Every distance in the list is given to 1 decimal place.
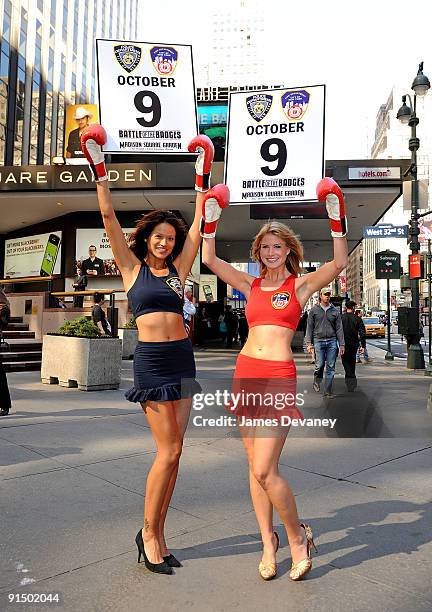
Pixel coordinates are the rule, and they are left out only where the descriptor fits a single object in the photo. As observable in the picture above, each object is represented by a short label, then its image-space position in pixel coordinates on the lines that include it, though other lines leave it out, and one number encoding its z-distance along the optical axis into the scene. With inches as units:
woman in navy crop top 108.0
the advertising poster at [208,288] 1205.1
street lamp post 584.1
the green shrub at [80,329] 378.9
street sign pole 722.2
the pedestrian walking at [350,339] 416.8
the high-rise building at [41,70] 1350.9
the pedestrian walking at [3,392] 264.1
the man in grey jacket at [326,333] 365.4
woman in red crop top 104.3
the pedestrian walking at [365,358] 684.2
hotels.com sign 698.2
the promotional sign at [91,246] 897.5
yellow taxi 1528.1
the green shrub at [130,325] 620.1
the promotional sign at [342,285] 1923.0
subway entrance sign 697.6
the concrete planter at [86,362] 364.2
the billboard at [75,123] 912.9
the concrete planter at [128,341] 605.0
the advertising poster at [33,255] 930.7
